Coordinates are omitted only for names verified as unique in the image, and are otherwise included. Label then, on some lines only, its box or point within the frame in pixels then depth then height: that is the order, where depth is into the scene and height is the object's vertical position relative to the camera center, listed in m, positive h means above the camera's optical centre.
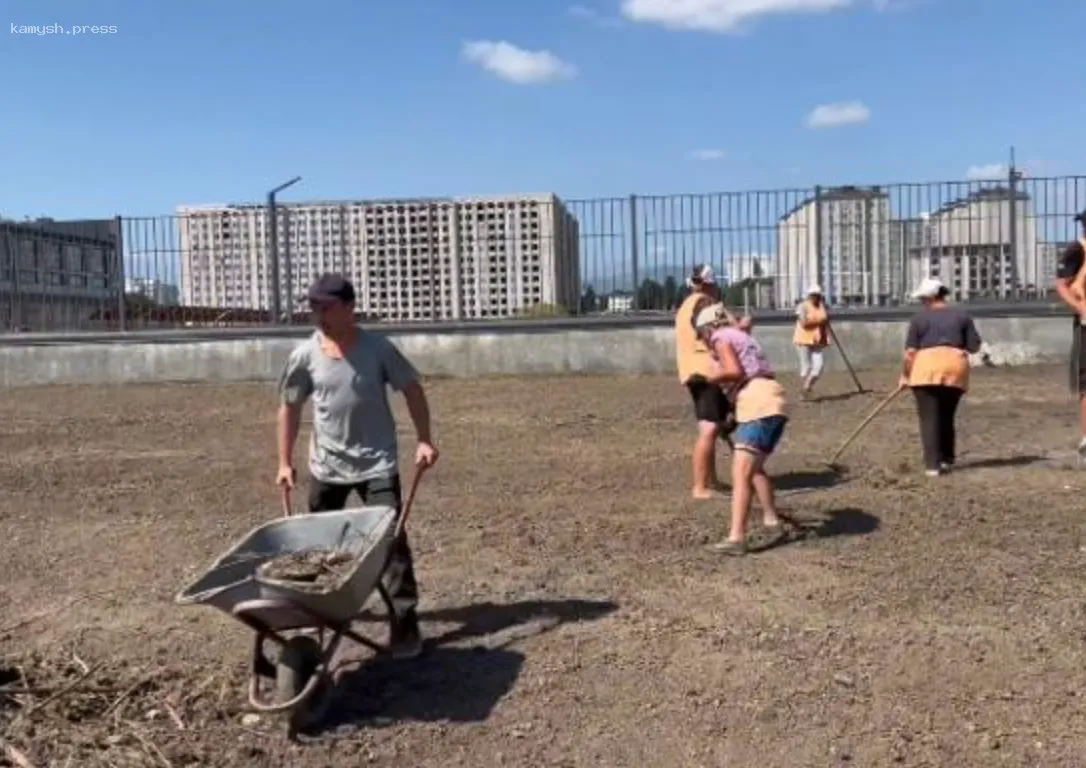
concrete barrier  20.19 -0.46
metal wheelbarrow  4.95 -1.00
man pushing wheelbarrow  5.93 -0.40
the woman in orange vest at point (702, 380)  8.70 -0.42
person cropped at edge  9.27 +0.11
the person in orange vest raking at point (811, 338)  16.42 -0.29
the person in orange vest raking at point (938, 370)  9.64 -0.41
